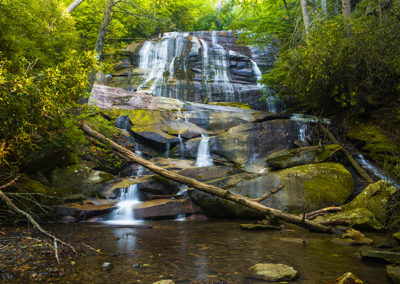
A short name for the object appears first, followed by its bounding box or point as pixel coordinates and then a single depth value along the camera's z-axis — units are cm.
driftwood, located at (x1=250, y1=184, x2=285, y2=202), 624
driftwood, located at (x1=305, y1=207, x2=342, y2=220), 675
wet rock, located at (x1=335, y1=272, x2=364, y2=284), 293
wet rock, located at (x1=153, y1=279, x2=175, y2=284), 295
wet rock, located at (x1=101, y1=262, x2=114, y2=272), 347
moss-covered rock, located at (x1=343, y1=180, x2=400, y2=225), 622
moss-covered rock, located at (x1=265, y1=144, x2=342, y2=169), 941
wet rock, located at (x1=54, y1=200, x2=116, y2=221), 698
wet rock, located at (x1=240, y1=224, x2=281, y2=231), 625
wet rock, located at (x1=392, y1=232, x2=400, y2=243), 461
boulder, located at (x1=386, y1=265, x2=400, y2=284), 312
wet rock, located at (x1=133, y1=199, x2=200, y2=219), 749
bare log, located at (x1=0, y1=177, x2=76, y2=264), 344
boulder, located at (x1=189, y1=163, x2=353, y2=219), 755
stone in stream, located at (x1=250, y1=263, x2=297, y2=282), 326
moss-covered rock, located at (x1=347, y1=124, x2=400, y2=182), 1022
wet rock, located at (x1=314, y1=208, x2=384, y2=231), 602
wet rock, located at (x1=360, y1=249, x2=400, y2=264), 382
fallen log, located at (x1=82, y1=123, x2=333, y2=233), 580
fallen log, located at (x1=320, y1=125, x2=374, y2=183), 891
